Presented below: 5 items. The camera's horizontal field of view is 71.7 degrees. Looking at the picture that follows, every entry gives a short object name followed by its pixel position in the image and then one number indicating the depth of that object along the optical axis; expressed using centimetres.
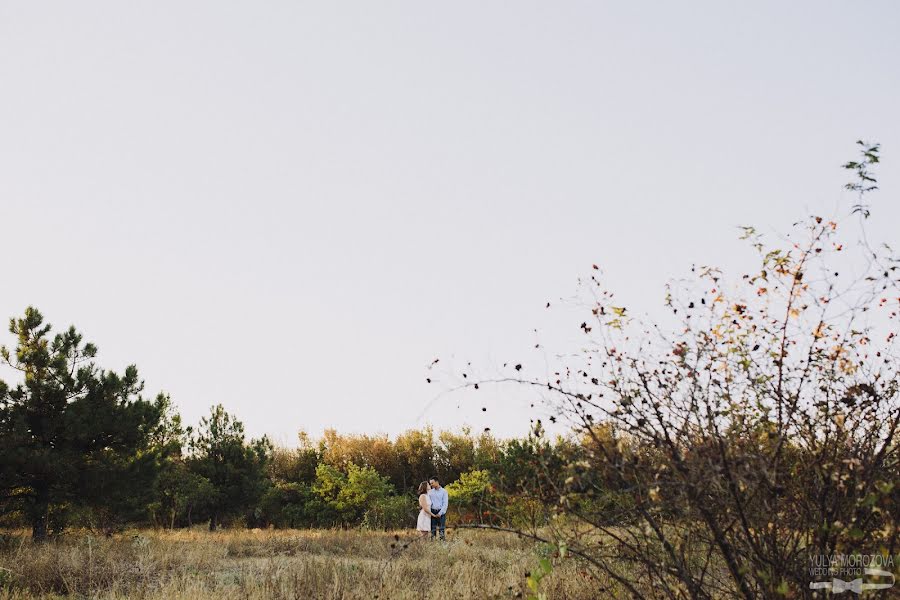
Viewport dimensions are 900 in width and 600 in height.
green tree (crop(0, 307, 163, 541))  1299
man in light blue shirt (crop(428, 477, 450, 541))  1476
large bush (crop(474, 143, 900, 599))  296
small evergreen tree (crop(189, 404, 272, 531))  2083
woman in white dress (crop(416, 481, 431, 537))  1455
